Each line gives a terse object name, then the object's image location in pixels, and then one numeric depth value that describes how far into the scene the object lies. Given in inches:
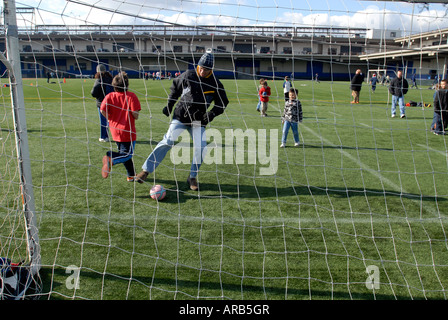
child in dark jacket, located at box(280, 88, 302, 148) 310.2
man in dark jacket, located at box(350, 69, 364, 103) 633.0
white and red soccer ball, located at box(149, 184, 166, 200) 192.5
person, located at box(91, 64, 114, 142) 286.8
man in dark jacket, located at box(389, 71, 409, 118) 510.3
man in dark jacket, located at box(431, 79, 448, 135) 382.6
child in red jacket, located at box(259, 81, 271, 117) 509.0
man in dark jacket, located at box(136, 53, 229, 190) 194.2
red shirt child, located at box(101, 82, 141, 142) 201.8
